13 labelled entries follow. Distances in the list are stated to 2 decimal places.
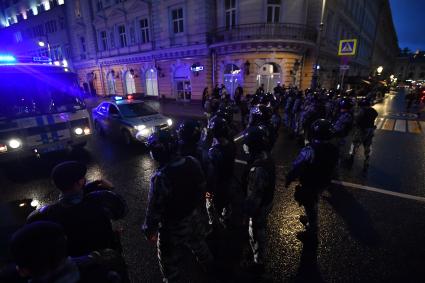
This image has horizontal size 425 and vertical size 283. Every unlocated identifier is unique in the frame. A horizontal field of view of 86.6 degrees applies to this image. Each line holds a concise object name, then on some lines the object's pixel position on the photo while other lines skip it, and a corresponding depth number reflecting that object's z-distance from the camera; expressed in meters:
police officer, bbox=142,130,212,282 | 2.27
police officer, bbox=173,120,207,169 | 3.69
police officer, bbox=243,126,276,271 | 2.65
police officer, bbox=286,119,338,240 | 3.30
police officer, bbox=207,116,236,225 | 3.49
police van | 5.98
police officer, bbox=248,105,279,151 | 4.66
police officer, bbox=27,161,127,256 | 1.72
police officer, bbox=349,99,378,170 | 6.00
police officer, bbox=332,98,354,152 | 6.00
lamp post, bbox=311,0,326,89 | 14.41
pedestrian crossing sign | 12.92
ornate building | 17.58
